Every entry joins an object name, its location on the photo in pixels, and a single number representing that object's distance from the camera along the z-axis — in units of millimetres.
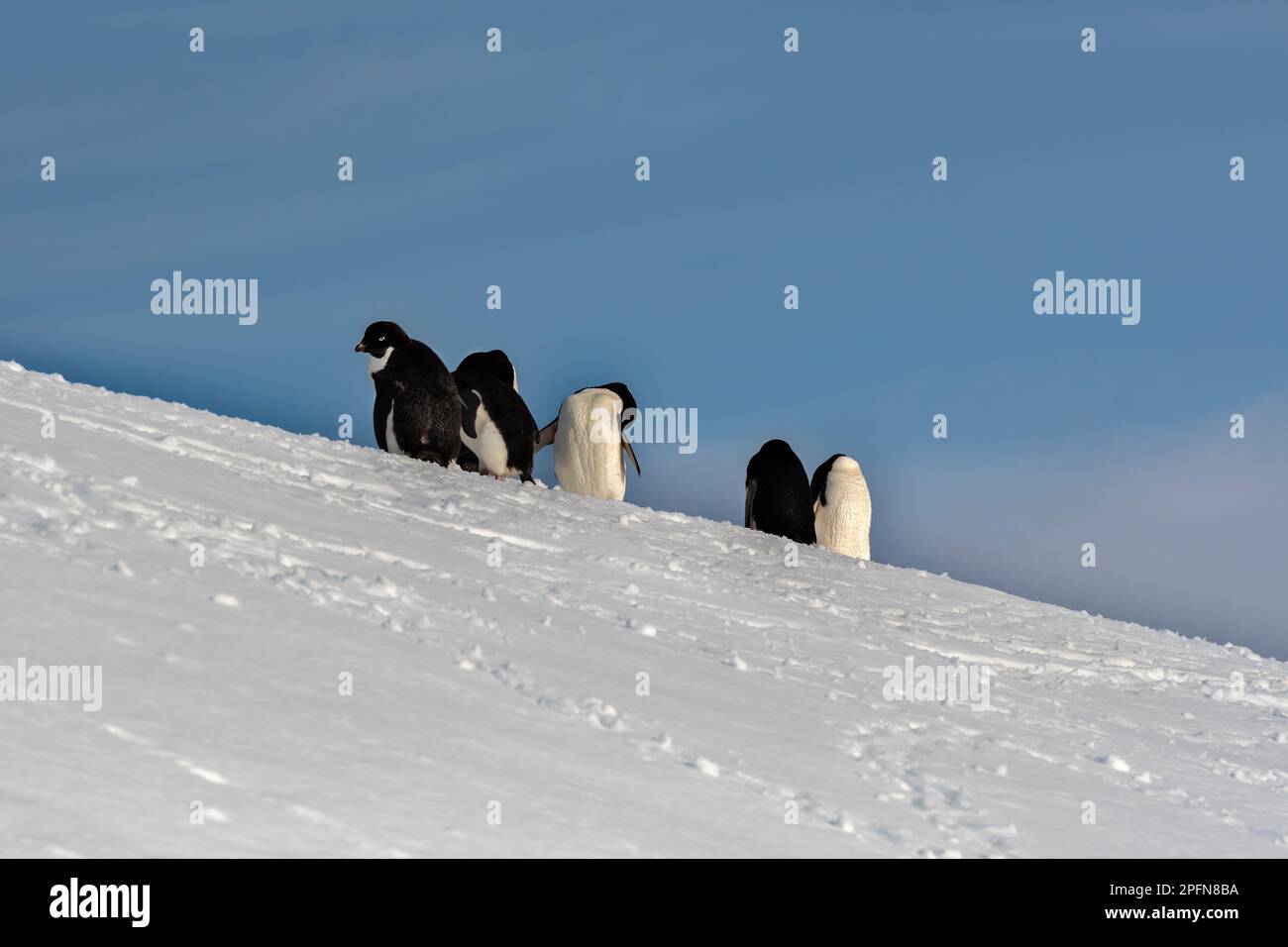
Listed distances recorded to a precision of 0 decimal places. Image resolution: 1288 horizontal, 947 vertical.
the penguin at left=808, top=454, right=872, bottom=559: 12172
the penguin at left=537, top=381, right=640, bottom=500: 11586
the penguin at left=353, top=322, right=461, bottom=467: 9258
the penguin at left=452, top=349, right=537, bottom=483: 10195
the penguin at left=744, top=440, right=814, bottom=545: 11531
